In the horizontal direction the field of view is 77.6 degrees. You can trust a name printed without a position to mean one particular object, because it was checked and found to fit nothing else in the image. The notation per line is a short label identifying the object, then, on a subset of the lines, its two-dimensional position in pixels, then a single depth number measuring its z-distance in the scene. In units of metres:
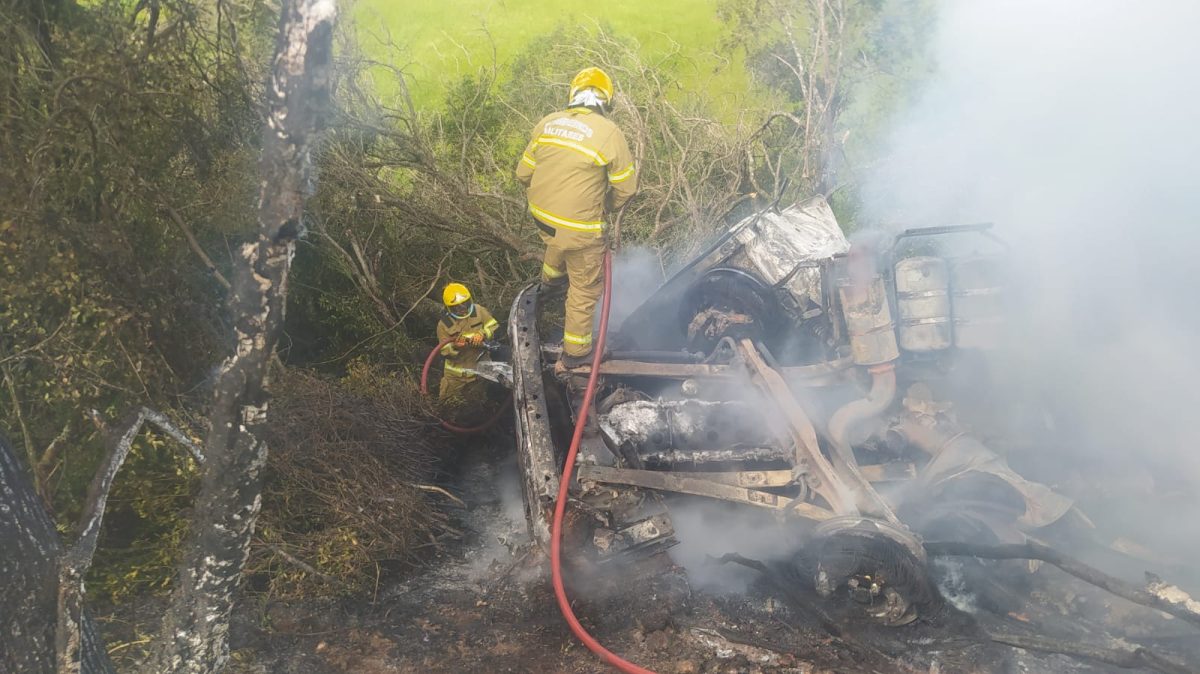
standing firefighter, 4.35
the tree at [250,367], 2.20
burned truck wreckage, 4.06
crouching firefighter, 6.23
